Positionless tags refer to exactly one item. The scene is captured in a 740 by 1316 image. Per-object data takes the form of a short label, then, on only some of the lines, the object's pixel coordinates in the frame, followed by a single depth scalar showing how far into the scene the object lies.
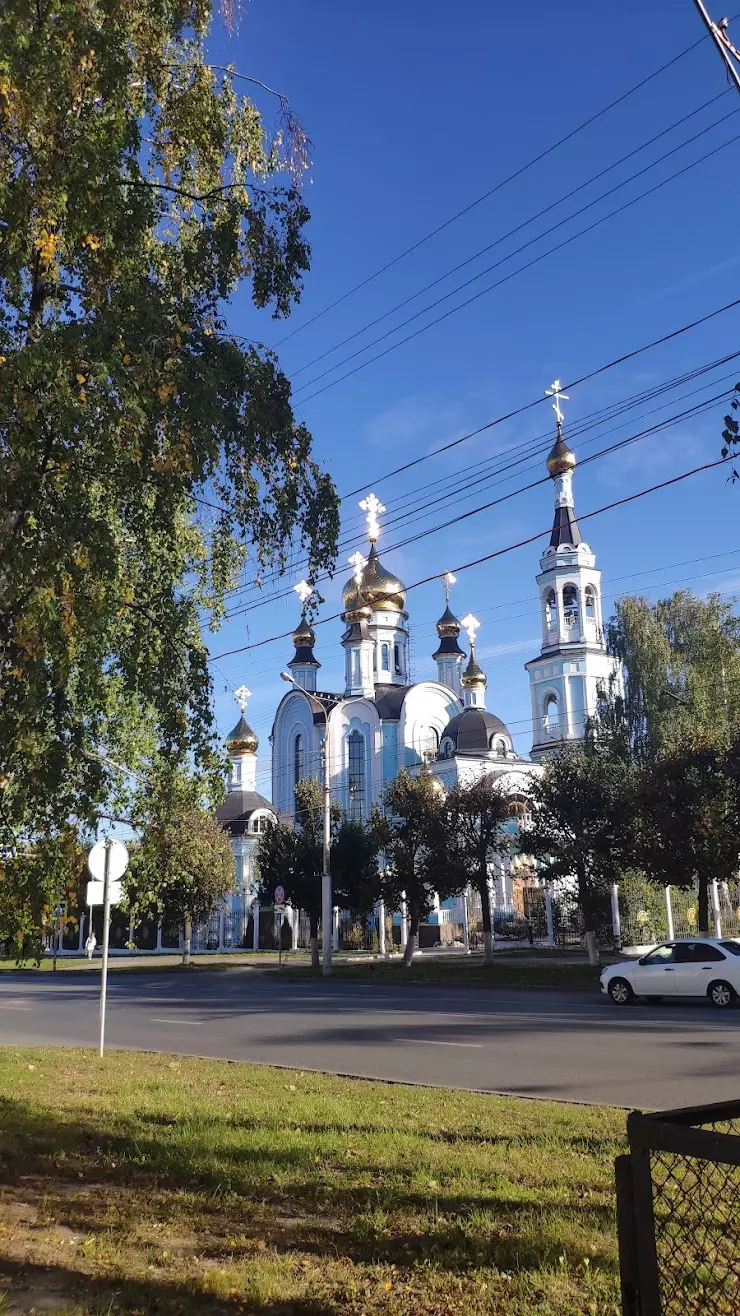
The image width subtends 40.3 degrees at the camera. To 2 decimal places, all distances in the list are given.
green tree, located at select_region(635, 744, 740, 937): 26.28
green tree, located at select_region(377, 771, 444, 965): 34.34
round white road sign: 12.48
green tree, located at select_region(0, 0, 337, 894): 6.38
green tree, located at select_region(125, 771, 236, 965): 8.92
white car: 19.61
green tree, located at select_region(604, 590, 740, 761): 41.12
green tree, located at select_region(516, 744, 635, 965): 29.30
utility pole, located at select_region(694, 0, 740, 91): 6.09
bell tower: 57.91
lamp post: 31.56
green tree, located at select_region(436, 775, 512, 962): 33.72
